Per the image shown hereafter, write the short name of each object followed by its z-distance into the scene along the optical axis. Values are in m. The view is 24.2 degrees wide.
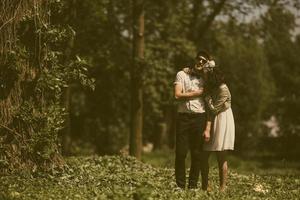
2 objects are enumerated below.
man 11.16
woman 11.25
